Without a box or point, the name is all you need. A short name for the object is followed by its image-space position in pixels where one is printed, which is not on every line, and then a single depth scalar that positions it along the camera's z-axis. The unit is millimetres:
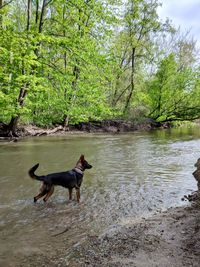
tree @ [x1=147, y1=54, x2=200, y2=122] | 21690
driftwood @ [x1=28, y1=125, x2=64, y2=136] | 15729
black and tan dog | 4604
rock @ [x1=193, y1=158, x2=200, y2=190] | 4990
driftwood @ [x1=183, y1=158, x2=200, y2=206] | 4094
